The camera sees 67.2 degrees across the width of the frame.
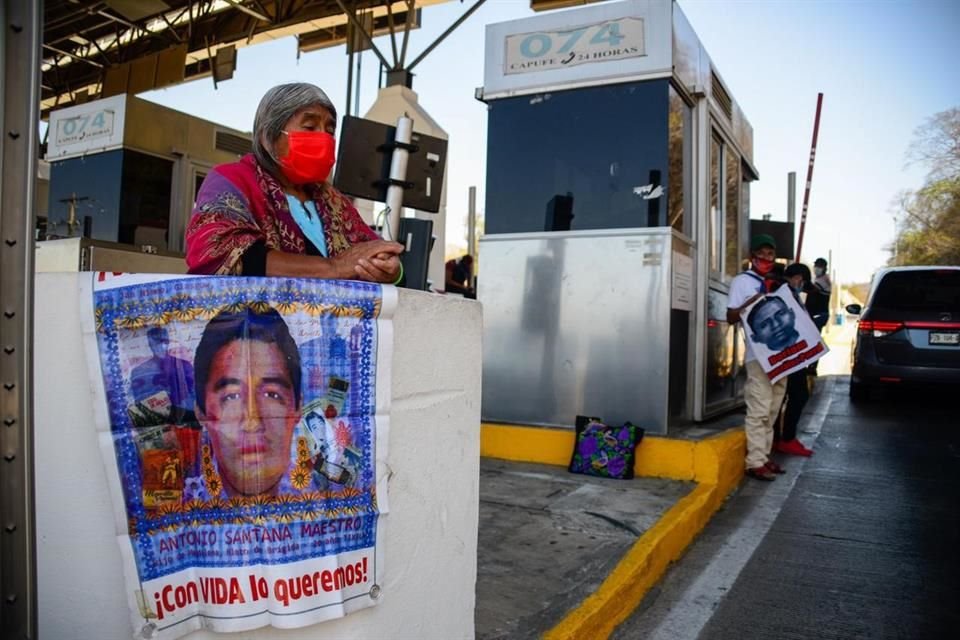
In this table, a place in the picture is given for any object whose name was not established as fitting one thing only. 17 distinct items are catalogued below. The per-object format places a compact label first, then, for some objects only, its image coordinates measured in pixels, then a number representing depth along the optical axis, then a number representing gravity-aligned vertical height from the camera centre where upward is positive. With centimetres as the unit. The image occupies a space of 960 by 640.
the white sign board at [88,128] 625 +168
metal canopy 1180 +508
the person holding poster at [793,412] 616 -72
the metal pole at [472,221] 1074 +157
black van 822 +2
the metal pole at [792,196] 881 +162
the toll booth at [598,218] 512 +82
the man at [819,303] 961 +37
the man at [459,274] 1139 +78
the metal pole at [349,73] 1225 +427
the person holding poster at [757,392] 534 -48
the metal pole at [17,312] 110 +0
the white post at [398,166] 411 +88
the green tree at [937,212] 2284 +489
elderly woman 171 +29
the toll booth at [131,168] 629 +133
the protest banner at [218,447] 149 -28
